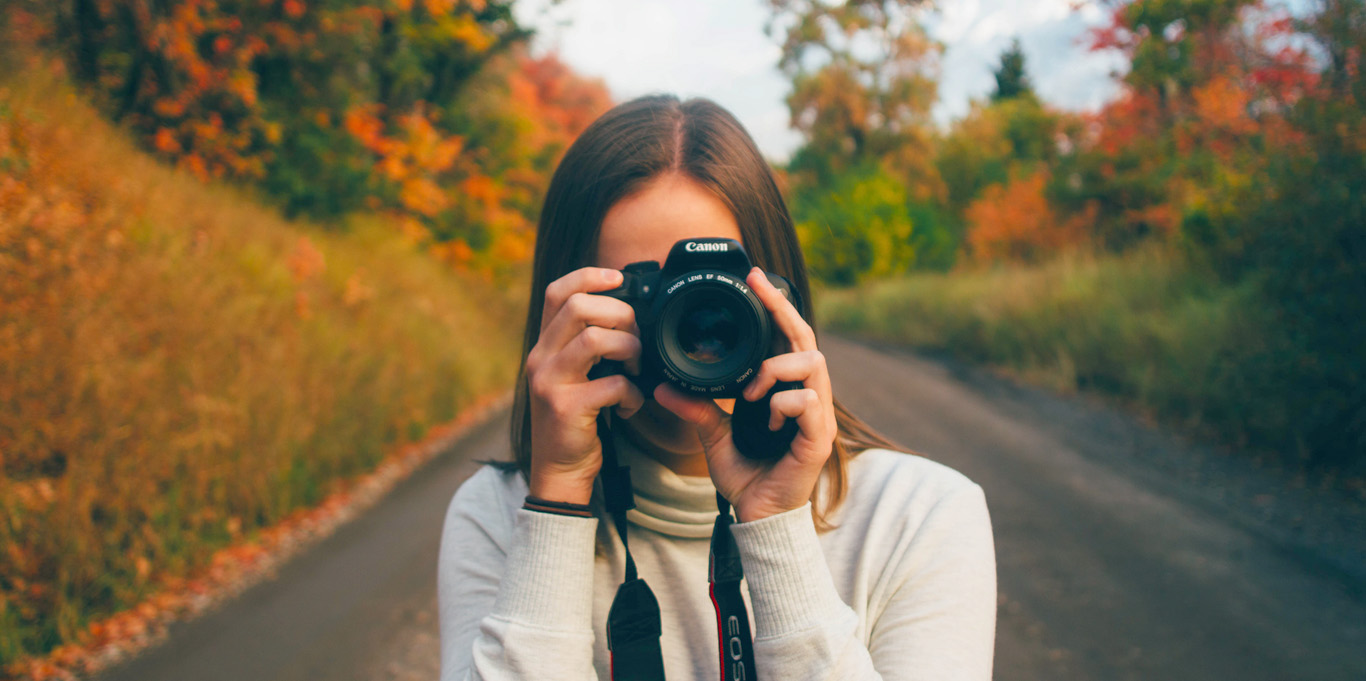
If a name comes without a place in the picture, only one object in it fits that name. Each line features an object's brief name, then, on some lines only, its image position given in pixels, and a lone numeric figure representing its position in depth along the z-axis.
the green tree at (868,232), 23.14
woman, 0.96
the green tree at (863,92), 28.86
